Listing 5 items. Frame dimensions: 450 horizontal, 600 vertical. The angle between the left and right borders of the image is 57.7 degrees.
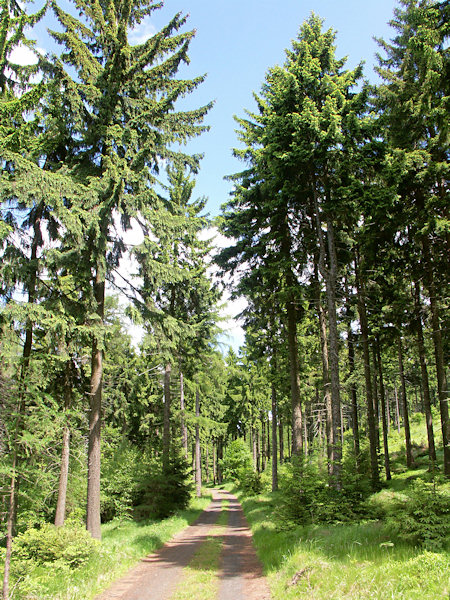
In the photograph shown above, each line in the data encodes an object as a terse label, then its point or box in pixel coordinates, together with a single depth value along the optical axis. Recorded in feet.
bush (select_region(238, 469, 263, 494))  99.60
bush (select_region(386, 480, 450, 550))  23.38
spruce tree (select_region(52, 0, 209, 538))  39.70
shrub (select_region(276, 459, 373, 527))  37.11
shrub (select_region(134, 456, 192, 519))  64.44
